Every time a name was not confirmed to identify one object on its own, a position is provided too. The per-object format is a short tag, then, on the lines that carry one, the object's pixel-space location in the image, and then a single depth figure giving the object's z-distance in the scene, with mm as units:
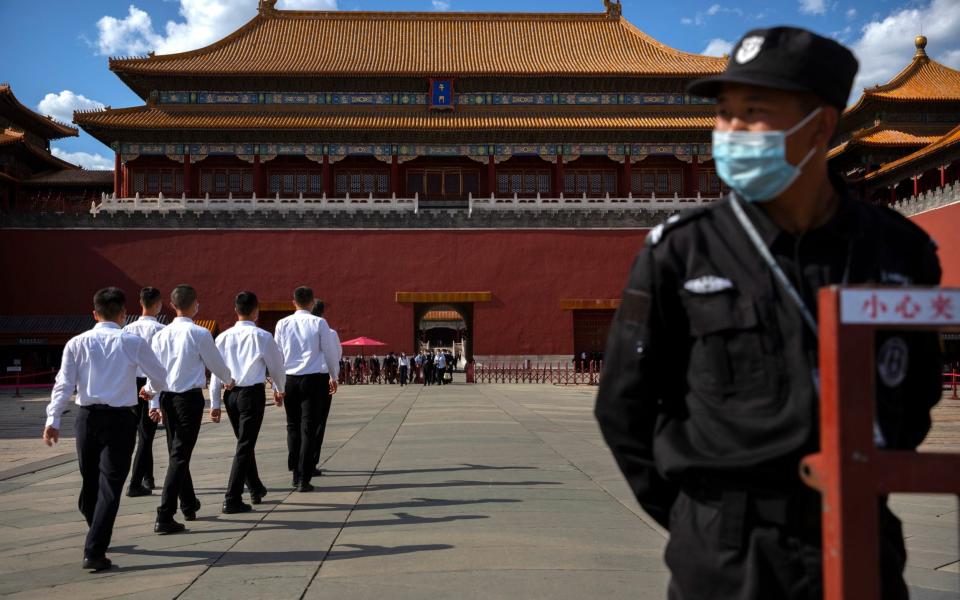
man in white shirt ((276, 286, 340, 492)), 7285
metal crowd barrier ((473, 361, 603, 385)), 26288
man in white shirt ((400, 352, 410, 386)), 25938
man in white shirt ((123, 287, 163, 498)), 6879
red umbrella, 26453
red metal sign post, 1482
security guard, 1792
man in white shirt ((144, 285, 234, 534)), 5675
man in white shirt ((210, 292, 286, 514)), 6344
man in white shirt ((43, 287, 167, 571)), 4621
